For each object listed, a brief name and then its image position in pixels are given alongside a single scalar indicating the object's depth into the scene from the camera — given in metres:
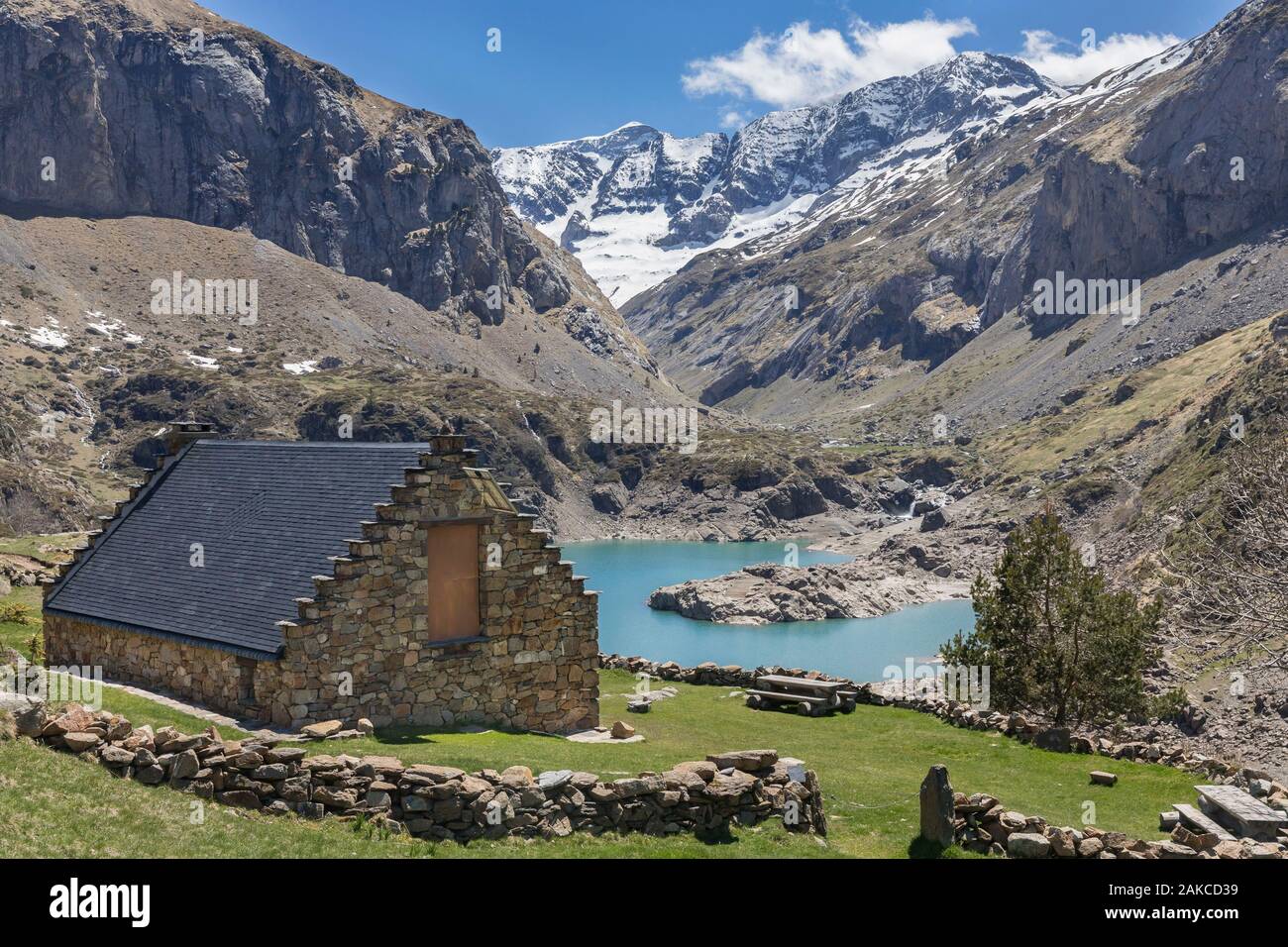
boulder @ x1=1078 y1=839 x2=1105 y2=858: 15.11
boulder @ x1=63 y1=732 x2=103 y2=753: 13.91
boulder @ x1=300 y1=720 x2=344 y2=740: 17.62
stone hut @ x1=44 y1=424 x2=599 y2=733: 19.44
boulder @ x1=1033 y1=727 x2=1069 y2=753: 24.83
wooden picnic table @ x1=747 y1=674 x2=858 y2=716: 29.80
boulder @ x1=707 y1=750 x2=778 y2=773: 16.39
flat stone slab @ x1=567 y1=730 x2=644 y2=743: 22.04
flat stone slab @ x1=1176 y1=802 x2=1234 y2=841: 16.72
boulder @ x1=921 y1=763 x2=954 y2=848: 15.60
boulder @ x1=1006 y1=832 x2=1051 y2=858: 15.19
